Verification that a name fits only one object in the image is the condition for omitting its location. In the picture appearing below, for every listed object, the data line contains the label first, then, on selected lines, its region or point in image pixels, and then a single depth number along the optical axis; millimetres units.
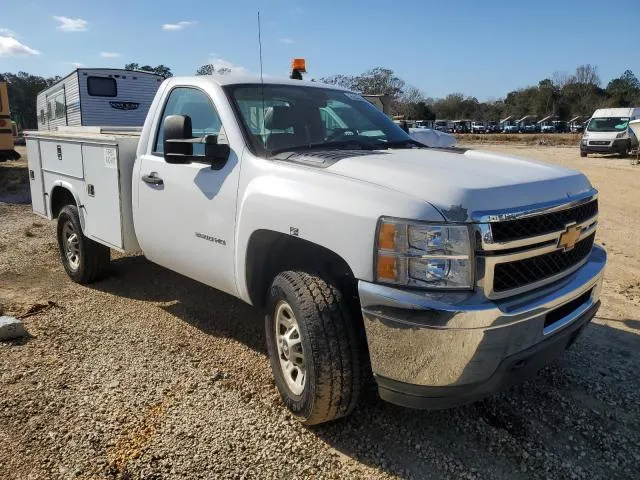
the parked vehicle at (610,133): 23969
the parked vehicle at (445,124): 66838
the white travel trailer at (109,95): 12938
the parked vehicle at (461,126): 73750
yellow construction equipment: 15340
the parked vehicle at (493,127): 72738
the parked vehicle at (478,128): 71375
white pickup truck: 2434
